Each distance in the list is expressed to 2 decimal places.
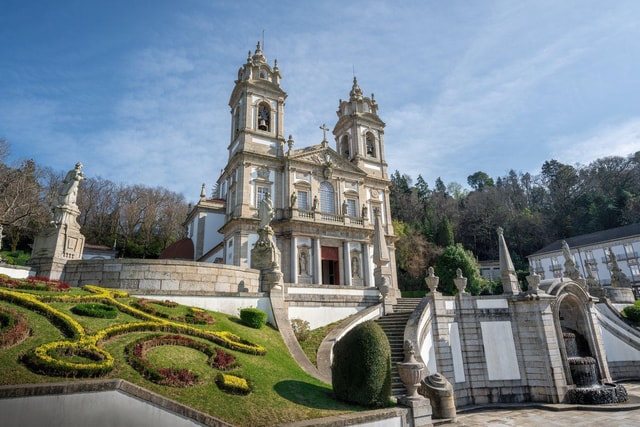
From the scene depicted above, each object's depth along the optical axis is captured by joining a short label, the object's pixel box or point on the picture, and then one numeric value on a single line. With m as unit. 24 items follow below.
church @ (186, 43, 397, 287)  28.94
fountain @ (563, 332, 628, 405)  13.59
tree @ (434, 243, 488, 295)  37.82
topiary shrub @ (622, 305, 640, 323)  21.89
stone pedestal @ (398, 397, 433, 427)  8.93
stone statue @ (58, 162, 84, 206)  13.83
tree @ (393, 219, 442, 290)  45.44
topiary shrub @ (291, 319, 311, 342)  14.27
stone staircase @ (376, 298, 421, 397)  12.04
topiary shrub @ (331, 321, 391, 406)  8.70
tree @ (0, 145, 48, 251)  29.12
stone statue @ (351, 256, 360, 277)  30.42
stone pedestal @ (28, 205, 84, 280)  12.66
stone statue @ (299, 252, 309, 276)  28.53
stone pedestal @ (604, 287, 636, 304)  23.38
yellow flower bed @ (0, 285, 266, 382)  6.57
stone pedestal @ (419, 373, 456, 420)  11.20
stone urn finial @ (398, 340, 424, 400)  9.47
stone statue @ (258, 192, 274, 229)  16.02
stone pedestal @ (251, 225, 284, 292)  14.79
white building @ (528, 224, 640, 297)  46.06
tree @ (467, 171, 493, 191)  90.25
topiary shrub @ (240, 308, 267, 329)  12.37
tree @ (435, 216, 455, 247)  51.78
